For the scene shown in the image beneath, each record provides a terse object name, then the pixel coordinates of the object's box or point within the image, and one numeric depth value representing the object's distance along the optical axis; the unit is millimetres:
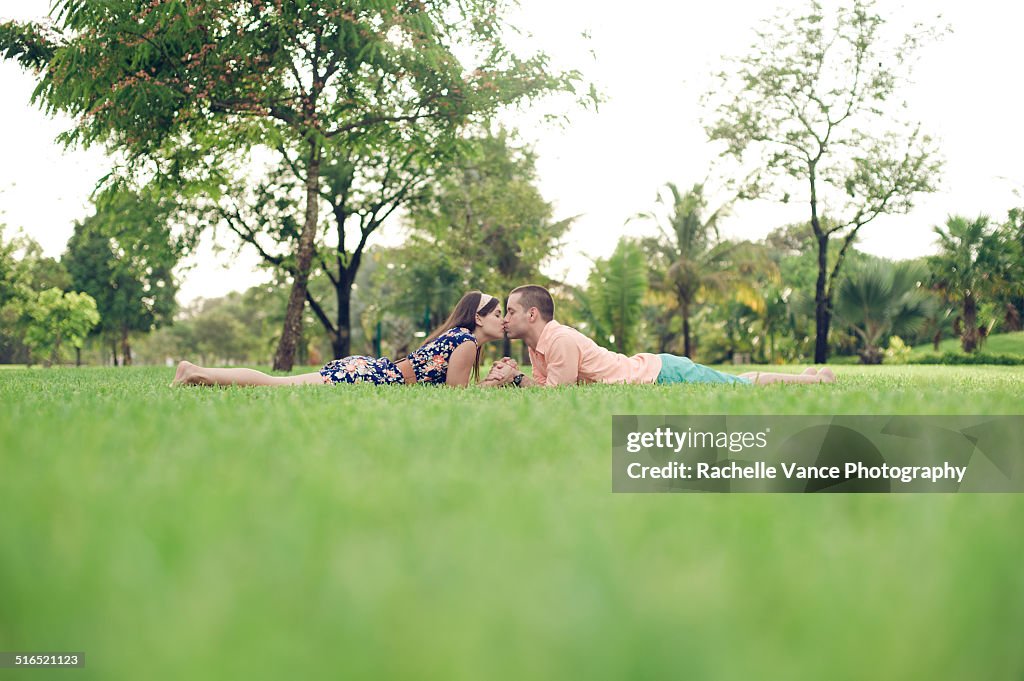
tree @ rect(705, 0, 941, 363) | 23531
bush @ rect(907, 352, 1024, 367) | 21516
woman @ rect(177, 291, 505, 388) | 6148
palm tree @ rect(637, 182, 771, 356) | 30297
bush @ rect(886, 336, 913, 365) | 27500
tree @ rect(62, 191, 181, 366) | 38844
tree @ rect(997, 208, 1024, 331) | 28562
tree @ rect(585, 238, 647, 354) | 26484
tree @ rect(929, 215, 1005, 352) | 29453
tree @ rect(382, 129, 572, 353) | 21406
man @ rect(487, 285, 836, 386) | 5848
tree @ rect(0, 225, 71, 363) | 24609
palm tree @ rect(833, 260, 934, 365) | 33156
